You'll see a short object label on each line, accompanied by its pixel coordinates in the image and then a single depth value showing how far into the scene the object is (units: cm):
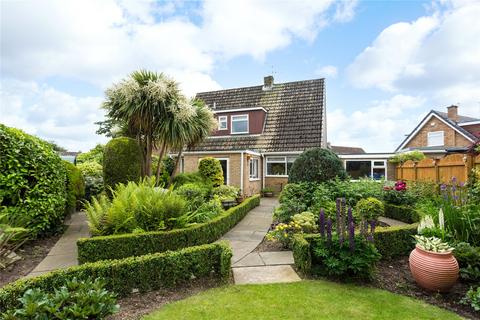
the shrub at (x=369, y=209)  629
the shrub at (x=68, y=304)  242
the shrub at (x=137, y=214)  501
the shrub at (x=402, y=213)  652
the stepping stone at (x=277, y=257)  457
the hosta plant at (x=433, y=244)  365
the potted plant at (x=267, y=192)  1533
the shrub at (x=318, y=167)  830
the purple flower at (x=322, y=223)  379
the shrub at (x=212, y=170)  1293
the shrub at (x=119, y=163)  786
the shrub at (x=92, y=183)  1002
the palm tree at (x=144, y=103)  923
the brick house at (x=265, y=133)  1451
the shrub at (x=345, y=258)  369
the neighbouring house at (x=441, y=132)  1978
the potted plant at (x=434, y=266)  348
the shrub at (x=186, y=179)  1191
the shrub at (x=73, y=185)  731
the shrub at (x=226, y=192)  989
